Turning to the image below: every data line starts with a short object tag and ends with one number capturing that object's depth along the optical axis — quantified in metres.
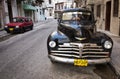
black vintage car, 2.59
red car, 8.69
